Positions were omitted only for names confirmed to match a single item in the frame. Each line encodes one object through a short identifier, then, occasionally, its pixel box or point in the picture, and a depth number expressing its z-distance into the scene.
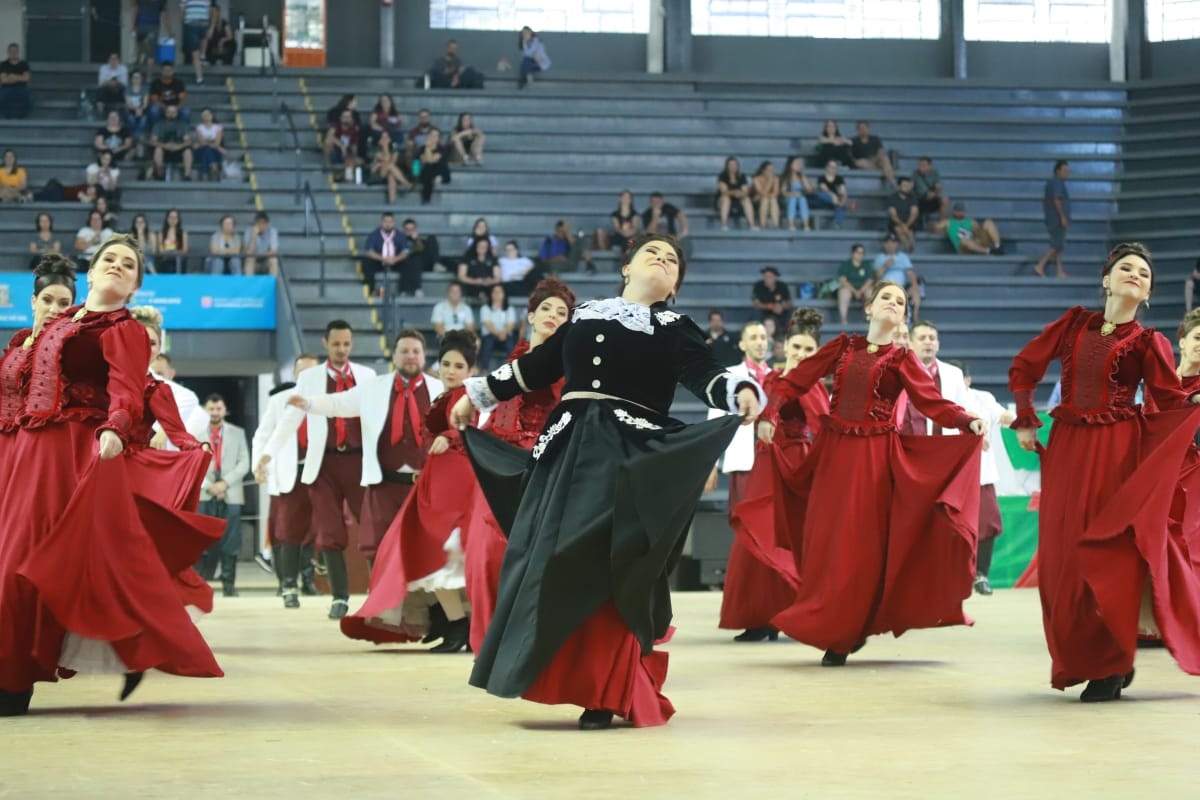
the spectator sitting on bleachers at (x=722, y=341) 17.92
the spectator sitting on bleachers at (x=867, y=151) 23.36
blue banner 17.38
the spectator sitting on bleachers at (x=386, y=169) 21.59
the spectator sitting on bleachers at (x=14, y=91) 22.31
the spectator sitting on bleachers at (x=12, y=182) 20.14
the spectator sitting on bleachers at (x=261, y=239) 18.97
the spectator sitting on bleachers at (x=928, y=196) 22.69
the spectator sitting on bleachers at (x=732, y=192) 22.00
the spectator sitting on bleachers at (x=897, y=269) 20.89
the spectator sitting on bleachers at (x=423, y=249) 19.69
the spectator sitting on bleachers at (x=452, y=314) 18.22
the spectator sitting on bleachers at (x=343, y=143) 21.88
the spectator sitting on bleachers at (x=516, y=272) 19.78
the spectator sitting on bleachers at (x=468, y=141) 22.44
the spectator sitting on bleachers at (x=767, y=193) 22.20
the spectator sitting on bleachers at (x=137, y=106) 21.64
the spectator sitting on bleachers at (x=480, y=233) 19.75
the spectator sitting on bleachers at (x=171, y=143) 20.97
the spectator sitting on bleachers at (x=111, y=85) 22.11
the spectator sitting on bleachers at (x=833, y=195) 22.58
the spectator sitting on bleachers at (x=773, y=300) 19.77
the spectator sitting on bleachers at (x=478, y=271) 19.22
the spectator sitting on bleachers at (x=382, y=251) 19.61
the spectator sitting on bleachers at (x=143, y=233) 18.75
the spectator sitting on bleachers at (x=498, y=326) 18.41
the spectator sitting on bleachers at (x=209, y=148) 21.06
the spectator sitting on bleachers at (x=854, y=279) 20.45
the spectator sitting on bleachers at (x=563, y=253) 20.28
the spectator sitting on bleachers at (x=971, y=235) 22.59
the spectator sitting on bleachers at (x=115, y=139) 21.06
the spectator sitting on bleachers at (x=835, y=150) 23.28
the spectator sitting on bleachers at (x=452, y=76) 24.14
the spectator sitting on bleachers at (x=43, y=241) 18.78
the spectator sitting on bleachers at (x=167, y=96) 21.61
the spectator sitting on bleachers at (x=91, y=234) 18.62
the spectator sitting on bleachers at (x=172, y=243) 18.59
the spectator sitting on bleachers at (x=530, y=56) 24.66
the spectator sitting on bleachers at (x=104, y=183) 20.05
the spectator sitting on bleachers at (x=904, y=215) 22.11
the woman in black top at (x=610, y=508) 5.41
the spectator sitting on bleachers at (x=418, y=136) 21.80
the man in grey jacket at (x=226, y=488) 14.23
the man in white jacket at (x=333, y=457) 10.88
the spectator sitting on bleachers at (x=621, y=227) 20.88
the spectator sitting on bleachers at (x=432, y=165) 21.44
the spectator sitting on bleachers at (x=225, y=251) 18.55
